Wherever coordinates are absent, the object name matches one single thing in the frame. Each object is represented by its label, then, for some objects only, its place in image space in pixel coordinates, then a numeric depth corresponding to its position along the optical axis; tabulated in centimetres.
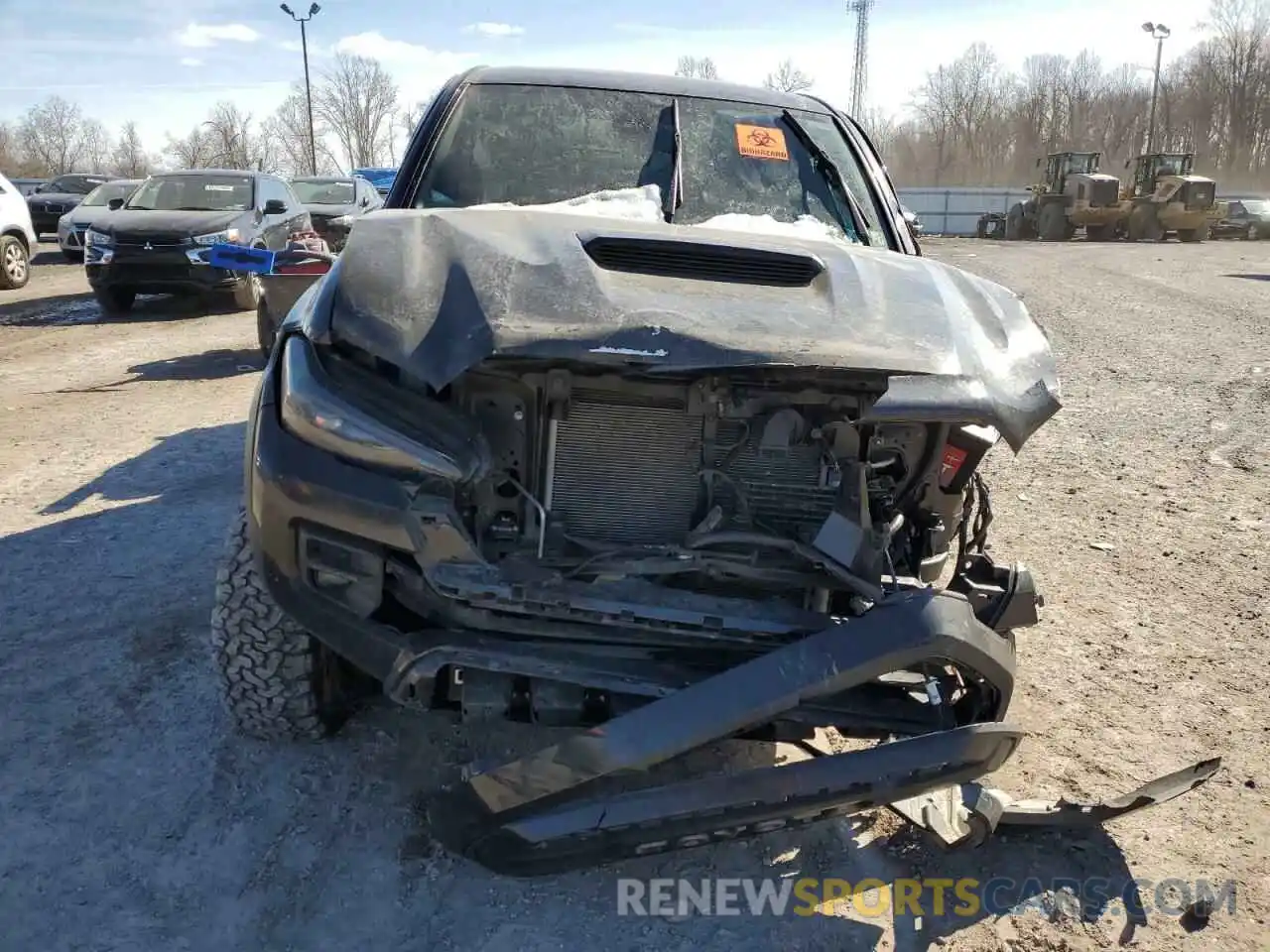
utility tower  5153
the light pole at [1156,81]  4859
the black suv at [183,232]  998
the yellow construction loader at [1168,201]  2823
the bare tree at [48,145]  5725
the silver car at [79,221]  1511
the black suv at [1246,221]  3100
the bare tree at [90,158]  5950
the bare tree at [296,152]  5044
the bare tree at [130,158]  5945
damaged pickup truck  206
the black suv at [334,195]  1468
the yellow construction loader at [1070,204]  2916
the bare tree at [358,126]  5841
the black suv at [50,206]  1978
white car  1238
